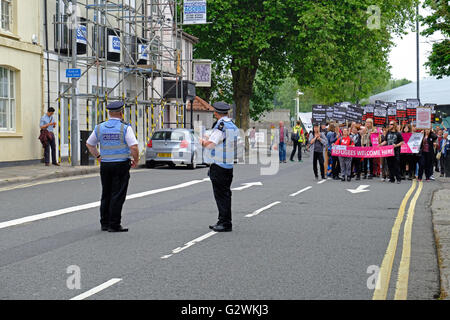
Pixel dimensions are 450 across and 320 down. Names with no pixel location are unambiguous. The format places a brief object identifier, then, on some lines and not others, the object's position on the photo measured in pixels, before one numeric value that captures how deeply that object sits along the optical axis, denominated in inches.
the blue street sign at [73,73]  821.2
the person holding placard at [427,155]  840.9
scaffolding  983.0
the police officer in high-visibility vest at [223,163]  385.1
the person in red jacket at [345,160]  802.2
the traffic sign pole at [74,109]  847.1
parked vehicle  955.3
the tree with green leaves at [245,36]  1487.5
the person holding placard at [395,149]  802.3
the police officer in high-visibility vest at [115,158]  379.2
